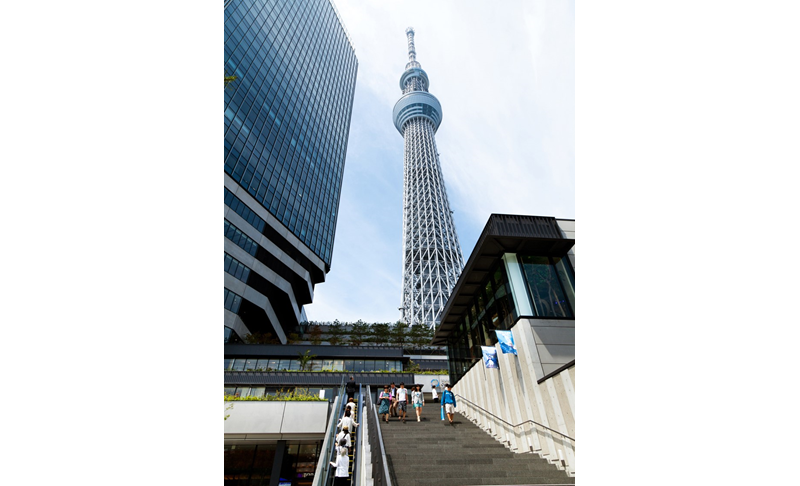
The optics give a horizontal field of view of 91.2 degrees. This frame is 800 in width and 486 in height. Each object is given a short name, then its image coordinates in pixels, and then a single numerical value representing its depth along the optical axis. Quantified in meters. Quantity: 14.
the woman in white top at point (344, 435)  8.12
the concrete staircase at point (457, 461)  7.39
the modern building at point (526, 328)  9.01
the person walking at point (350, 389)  17.25
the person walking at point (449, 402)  13.03
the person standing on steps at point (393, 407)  14.33
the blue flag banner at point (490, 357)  12.40
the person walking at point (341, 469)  7.48
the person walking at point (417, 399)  13.55
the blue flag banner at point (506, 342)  11.00
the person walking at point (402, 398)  13.34
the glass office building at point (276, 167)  43.56
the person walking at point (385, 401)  14.12
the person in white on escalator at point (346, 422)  8.80
